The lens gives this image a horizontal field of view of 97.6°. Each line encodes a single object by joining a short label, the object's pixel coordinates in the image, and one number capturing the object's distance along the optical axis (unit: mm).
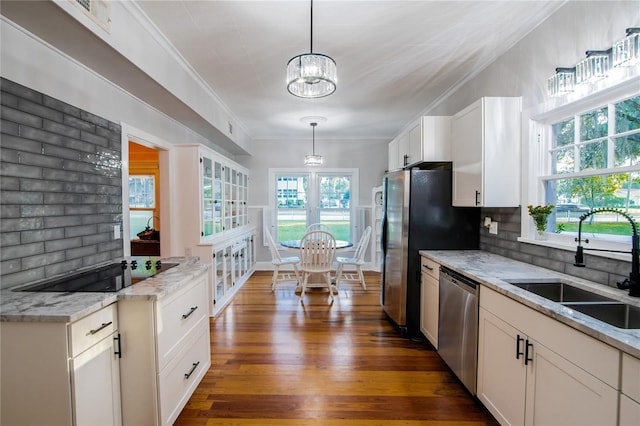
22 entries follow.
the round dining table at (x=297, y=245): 4052
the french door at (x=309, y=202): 5750
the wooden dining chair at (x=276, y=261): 4188
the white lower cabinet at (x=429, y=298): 2436
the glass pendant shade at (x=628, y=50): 1368
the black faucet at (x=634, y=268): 1332
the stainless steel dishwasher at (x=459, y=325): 1886
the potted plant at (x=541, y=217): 1997
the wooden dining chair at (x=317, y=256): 3752
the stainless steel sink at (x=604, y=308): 1333
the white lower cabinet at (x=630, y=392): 916
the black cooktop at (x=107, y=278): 1486
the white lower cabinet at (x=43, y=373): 1156
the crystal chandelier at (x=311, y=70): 1744
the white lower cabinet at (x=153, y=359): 1447
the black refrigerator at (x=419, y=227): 2691
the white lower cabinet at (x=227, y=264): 3221
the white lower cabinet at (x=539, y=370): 1043
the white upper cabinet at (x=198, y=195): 3154
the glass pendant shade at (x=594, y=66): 1578
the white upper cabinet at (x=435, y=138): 2803
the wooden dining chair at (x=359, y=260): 4203
